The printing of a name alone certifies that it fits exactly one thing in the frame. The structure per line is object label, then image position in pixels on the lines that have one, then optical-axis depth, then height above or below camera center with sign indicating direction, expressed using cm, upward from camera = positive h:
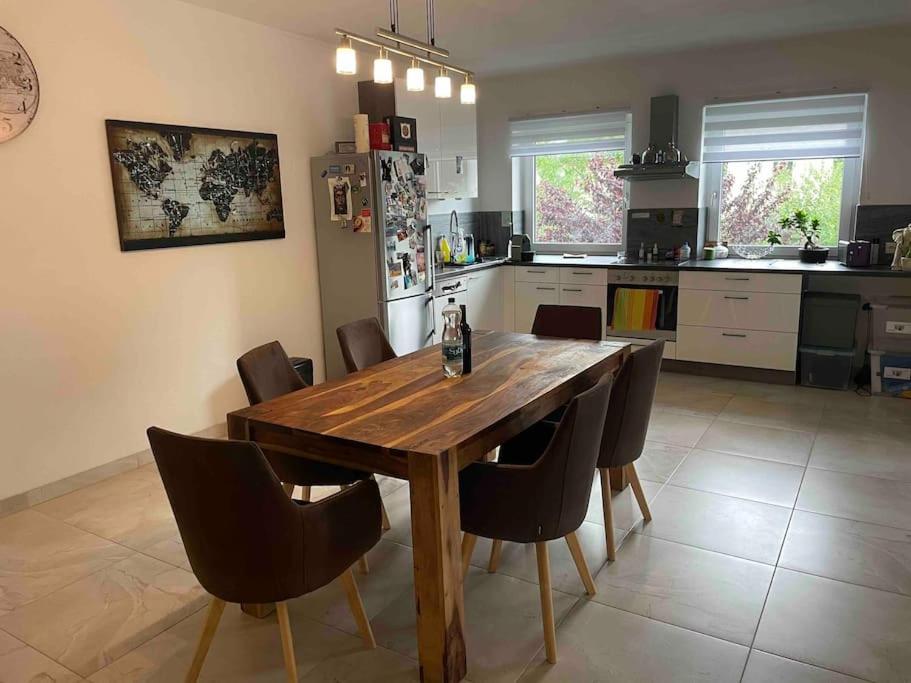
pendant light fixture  252 +58
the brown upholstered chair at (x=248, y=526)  174 -83
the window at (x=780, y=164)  511 +33
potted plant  511 -21
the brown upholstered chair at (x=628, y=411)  262 -78
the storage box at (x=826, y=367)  484 -114
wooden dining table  194 -66
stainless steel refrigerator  447 -19
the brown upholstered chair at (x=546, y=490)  206 -86
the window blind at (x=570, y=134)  588 +67
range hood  539 +59
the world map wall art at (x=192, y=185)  361 +19
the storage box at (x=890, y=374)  468 -115
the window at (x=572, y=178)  598 +29
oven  538 -72
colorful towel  541 -78
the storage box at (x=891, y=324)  464 -81
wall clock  306 +60
